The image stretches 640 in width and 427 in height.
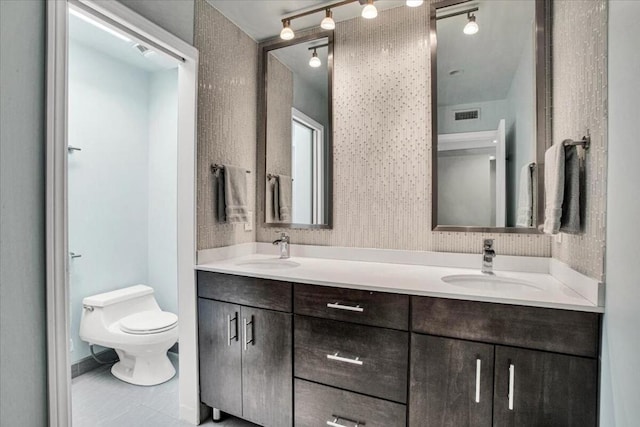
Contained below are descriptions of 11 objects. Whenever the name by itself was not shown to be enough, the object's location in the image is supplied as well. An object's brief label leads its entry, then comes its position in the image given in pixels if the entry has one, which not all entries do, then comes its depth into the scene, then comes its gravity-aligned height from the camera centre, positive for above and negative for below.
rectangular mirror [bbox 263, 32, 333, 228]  2.17 +0.56
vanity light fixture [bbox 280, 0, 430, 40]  1.74 +1.15
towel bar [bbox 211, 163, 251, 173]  1.98 +0.27
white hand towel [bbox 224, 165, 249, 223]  2.00 +0.11
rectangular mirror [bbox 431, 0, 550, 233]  1.67 +0.55
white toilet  2.16 -0.84
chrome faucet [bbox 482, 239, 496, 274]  1.65 -0.22
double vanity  1.15 -0.56
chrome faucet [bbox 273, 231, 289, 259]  2.15 -0.22
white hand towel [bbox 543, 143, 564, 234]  1.24 +0.09
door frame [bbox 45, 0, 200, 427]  1.23 +0.08
